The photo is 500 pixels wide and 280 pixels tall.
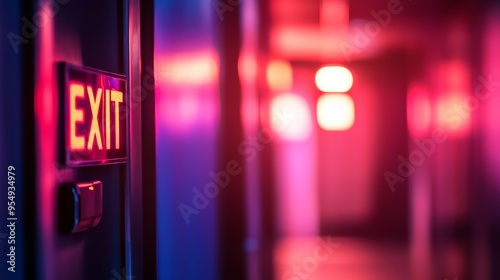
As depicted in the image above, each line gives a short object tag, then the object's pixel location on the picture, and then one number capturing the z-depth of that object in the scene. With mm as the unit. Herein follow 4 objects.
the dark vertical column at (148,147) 2176
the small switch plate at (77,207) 1519
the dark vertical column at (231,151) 2609
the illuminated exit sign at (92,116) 1521
